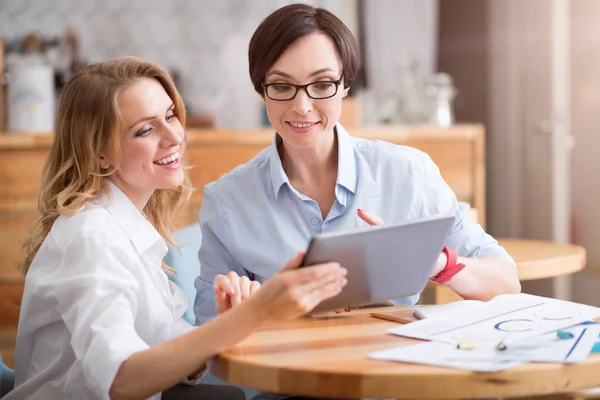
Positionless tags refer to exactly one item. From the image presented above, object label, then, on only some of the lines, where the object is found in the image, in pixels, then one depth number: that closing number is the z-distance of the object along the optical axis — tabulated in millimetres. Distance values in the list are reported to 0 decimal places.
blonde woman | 2020
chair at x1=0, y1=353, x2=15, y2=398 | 2264
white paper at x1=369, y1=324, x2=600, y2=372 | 1949
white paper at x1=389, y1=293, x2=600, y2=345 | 2066
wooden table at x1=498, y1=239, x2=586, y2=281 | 2874
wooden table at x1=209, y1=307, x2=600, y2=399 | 1921
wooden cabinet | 3784
